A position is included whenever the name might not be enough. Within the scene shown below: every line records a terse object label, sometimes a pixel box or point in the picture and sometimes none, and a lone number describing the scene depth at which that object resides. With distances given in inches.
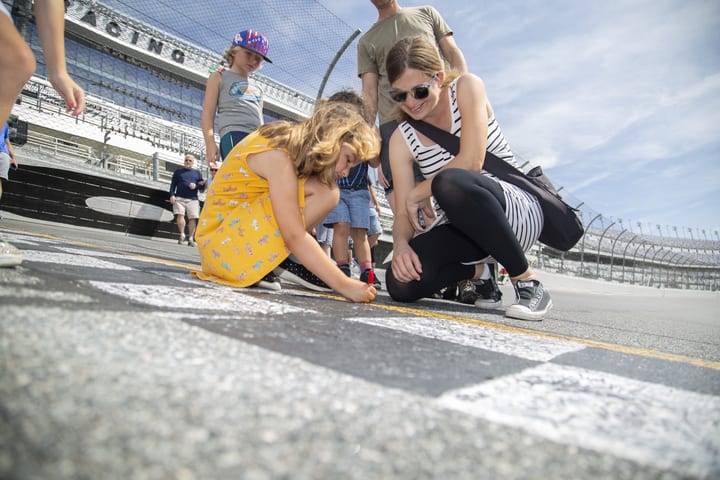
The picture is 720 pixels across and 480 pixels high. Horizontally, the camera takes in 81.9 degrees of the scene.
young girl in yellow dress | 48.9
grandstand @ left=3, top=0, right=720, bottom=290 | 575.2
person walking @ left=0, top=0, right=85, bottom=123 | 34.4
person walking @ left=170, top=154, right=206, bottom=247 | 229.3
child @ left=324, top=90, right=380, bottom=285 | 92.3
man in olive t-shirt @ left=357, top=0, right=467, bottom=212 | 86.7
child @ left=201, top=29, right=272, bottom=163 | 96.4
